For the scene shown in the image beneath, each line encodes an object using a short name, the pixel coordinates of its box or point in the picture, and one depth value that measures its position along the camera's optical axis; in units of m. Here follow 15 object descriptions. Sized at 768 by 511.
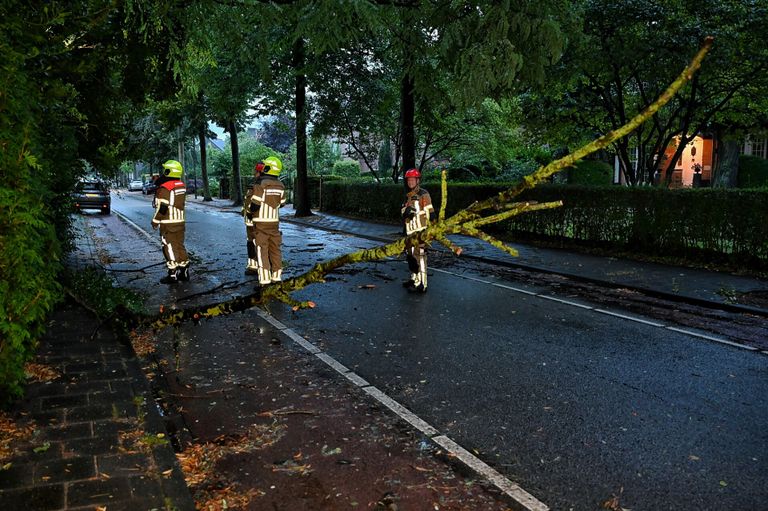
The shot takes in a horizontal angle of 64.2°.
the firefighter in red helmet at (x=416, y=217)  9.62
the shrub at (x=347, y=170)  45.77
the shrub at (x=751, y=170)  31.28
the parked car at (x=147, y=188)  62.92
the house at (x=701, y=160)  34.47
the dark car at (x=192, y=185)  58.62
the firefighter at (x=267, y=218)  9.76
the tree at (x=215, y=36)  7.93
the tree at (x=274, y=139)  74.31
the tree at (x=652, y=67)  12.53
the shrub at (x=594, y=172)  33.94
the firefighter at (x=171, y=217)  10.55
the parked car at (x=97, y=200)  28.86
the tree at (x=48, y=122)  3.93
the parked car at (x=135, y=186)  73.81
